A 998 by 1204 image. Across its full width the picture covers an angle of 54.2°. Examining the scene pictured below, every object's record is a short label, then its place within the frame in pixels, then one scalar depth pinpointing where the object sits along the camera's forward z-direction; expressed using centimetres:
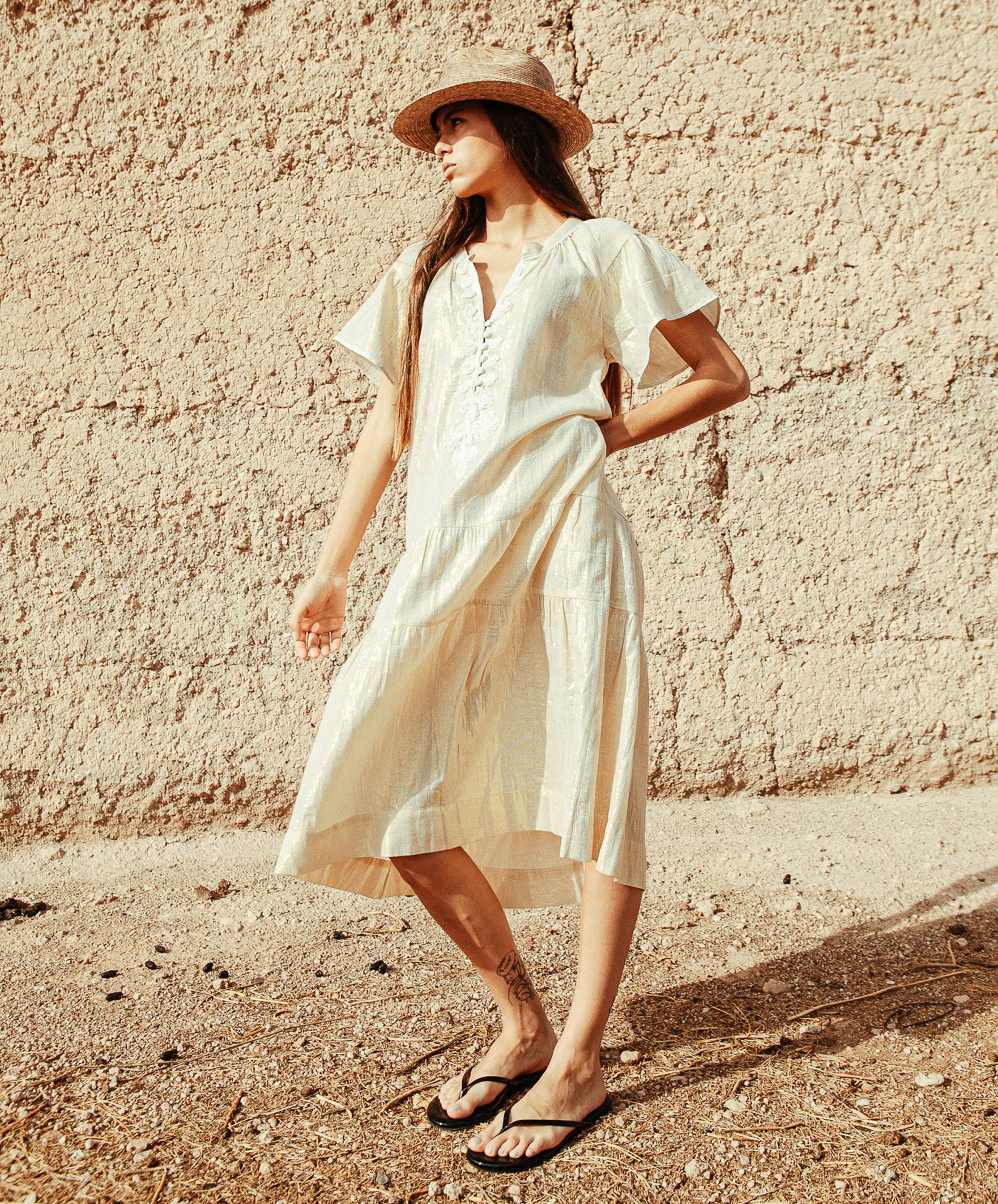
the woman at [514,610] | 166
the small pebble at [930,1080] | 182
